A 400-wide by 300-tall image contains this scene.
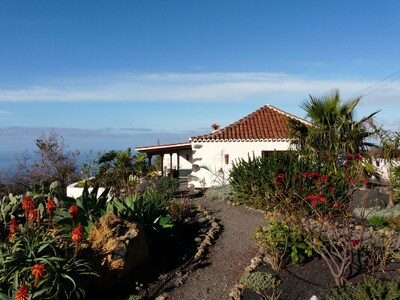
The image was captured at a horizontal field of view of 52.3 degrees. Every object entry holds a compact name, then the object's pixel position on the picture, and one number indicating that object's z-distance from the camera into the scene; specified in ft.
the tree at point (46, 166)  64.23
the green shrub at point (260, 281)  18.70
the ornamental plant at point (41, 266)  16.48
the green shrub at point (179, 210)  32.42
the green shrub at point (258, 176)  38.68
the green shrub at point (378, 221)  31.99
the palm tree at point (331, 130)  48.65
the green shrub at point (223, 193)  44.09
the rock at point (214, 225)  30.89
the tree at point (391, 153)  40.24
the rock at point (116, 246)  20.02
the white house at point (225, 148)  60.18
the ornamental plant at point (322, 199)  19.13
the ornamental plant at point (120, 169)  46.96
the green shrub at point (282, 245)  21.27
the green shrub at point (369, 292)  15.61
